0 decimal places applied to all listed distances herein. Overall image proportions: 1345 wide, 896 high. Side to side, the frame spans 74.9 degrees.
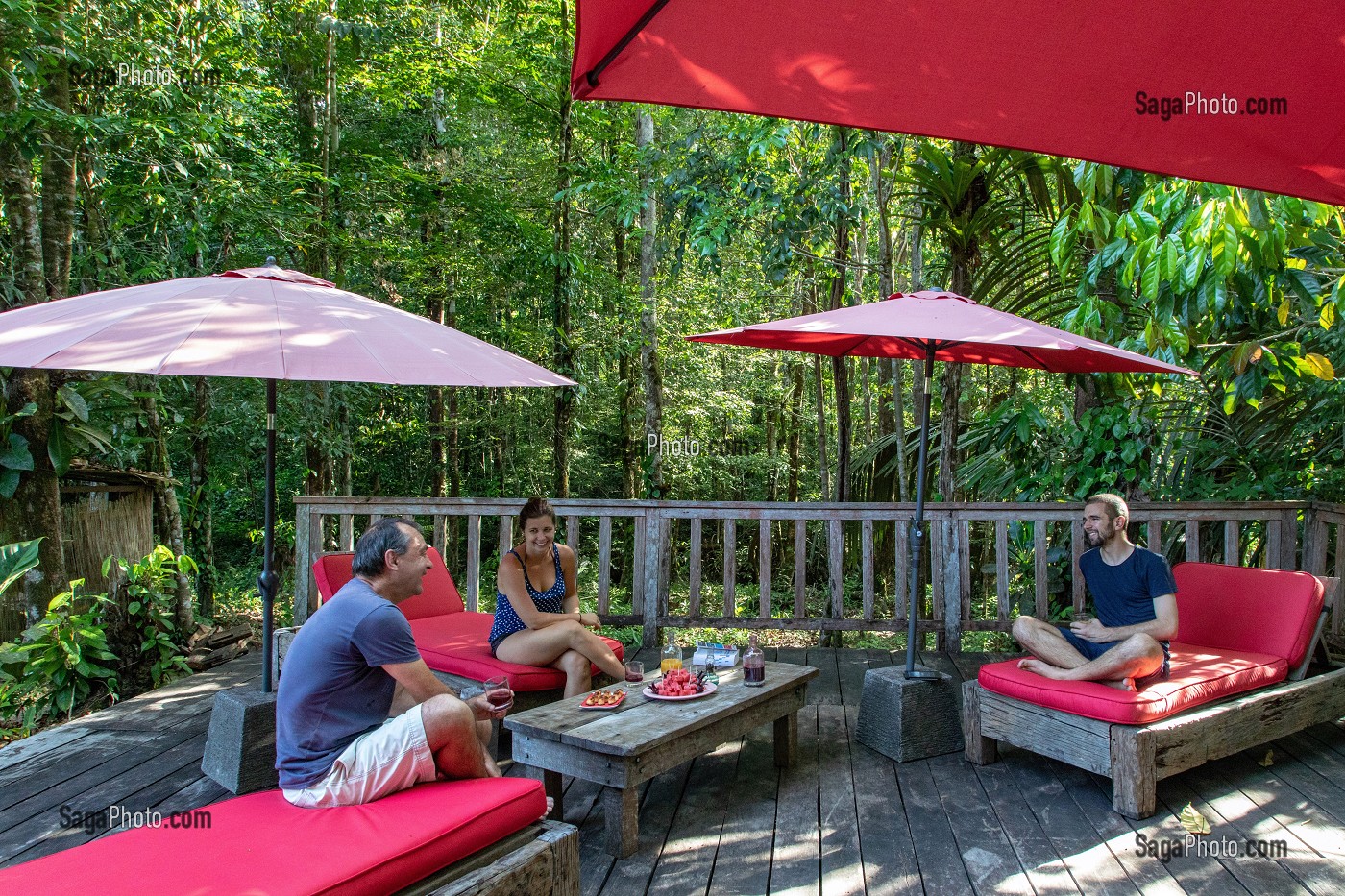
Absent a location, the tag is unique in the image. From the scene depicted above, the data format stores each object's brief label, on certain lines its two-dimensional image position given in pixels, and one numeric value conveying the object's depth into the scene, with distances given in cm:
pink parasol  254
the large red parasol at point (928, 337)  345
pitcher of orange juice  357
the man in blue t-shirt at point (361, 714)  242
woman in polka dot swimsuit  374
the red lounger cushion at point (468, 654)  372
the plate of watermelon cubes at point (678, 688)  335
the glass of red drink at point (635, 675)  359
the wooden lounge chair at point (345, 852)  189
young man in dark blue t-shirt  346
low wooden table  289
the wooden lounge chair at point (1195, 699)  323
